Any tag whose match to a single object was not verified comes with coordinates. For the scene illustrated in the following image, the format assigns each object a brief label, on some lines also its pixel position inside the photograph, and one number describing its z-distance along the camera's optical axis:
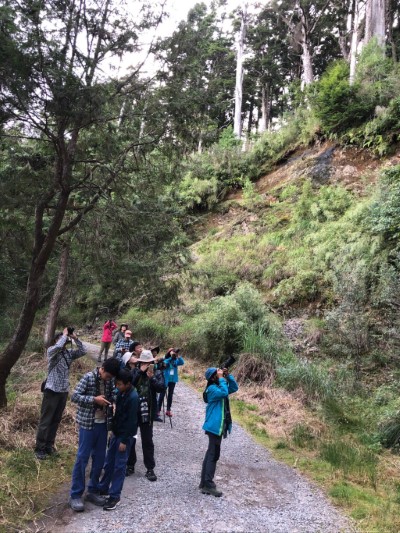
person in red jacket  13.51
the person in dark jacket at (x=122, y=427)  4.82
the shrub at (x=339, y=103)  18.83
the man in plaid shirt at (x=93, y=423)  4.80
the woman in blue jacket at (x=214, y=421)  5.53
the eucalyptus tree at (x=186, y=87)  7.07
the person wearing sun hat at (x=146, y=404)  5.77
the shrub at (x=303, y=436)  7.90
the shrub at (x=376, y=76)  17.84
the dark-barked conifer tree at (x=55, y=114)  5.79
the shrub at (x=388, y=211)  12.52
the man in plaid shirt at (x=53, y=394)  6.14
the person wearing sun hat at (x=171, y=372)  8.34
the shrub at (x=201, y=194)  25.34
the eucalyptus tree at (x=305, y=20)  27.58
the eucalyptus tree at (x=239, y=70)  30.92
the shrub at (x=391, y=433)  7.79
